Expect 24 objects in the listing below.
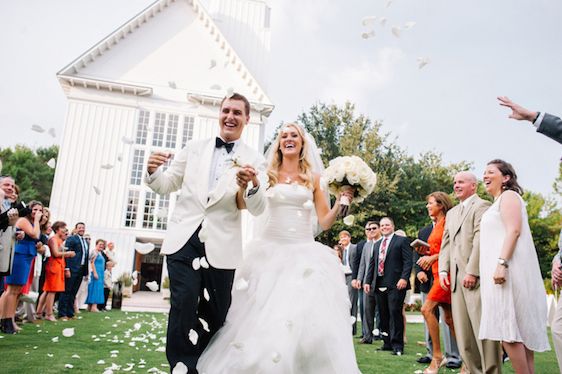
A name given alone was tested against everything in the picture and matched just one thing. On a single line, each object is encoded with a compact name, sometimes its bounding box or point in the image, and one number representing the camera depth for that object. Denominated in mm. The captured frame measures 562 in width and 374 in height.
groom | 3121
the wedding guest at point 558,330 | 3463
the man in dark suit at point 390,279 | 7414
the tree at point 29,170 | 39750
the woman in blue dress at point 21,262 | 7035
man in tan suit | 4367
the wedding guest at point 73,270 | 10180
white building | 20781
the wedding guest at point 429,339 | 6184
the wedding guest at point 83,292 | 12473
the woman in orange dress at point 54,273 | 9180
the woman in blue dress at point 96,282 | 12656
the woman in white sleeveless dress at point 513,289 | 3766
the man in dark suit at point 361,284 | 8742
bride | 3061
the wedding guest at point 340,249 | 12027
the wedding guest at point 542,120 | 2678
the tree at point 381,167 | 31734
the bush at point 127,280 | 19156
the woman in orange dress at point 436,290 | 5555
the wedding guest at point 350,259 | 10500
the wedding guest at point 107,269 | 13417
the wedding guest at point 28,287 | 8266
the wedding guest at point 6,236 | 6070
